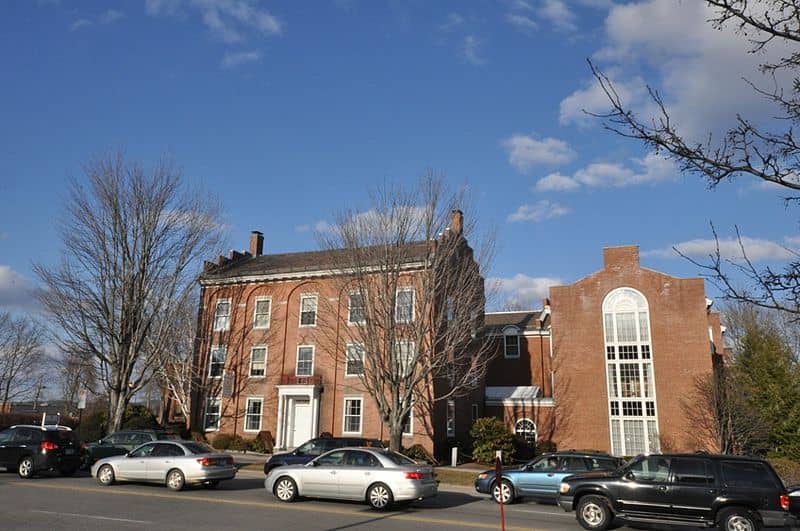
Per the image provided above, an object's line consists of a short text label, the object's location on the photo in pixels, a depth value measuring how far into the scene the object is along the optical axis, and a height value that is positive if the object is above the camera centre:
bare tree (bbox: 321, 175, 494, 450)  25.28 +4.88
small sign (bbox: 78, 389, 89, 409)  25.47 +0.45
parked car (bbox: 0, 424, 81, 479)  18.05 -1.22
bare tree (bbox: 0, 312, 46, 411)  65.00 +5.43
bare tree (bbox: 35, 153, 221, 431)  29.94 +5.35
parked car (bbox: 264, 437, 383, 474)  19.28 -1.25
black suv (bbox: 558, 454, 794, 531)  11.37 -1.50
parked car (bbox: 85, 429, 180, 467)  21.02 -1.14
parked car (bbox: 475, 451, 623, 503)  16.09 -1.54
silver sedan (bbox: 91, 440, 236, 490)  15.92 -1.48
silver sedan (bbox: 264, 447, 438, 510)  13.52 -1.52
